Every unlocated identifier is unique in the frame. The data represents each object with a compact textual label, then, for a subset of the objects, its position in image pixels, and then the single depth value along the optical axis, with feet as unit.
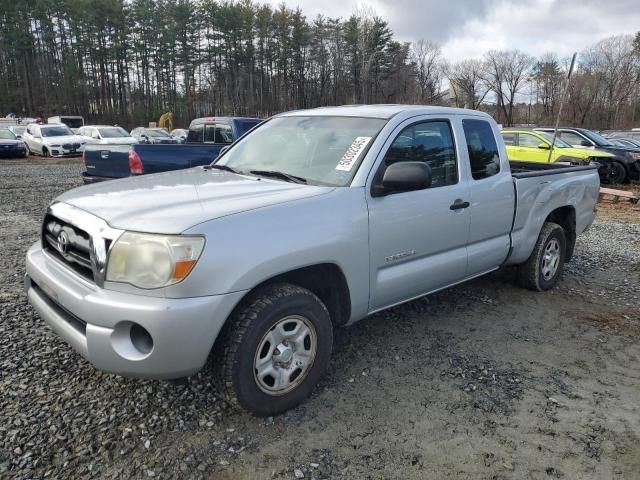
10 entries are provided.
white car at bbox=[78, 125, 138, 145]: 74.14
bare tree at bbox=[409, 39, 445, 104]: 183.39
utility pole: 40.73
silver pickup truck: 7.78
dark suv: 46.21
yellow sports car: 44.19
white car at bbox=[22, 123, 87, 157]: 71.58
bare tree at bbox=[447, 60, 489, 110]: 190.29
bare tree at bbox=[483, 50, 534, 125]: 203.82
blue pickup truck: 23.80
